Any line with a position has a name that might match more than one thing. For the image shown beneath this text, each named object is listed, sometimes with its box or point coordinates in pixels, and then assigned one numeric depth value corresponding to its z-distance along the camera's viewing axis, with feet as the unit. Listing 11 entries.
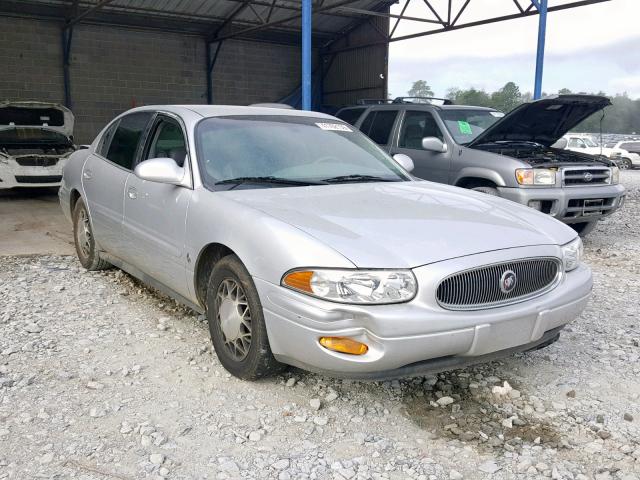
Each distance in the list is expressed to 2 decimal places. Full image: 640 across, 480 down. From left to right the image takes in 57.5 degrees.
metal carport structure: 50.21
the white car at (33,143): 33.06
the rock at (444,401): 10.03
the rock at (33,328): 13.00
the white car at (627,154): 81.10
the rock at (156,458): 8.23
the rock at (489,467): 8.15
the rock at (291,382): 10.54
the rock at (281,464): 8.18
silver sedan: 8.54
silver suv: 21.18
